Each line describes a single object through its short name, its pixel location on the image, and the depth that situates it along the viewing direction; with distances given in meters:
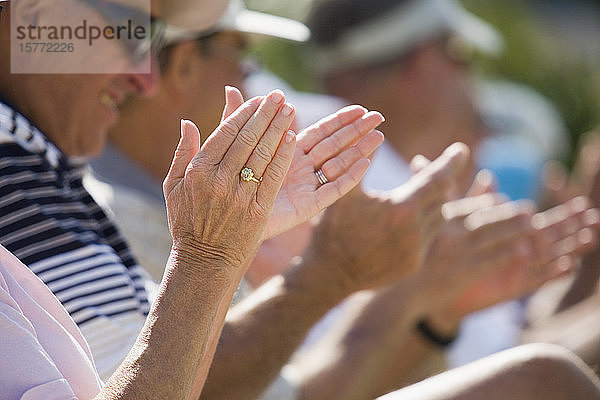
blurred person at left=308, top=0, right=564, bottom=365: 7.95
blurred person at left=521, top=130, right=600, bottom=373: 6.43
